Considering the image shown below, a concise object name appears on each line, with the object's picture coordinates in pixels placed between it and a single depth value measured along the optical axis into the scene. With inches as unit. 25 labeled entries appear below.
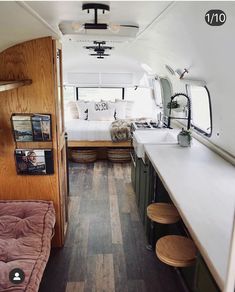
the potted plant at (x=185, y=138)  124.8
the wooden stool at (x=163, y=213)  95.2
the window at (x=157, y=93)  226.5
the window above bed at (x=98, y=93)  271.0
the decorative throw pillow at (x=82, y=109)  255.9
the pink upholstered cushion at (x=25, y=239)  75.4
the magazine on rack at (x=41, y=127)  105.8
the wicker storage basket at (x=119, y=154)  227.0
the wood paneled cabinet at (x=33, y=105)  102.1
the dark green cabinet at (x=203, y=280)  61.7
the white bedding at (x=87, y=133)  224.4
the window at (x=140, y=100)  269.4
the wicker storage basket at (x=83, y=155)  227.0
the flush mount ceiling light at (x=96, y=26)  71.8
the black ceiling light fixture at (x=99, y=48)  154.1
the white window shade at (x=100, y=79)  264.2
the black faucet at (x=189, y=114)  130.9
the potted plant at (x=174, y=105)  153.2
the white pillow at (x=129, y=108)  262.1
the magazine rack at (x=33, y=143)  105.9
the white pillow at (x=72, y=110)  259.8
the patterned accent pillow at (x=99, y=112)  254.5
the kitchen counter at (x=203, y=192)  53.5
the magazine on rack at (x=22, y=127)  105.2
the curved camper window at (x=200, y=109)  136.1
